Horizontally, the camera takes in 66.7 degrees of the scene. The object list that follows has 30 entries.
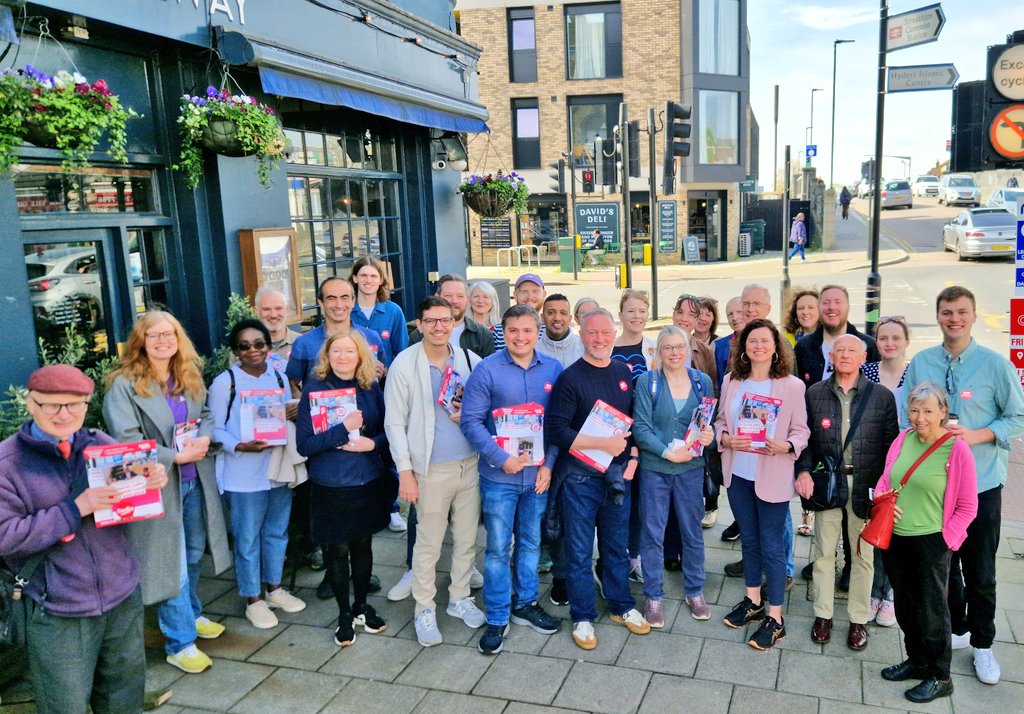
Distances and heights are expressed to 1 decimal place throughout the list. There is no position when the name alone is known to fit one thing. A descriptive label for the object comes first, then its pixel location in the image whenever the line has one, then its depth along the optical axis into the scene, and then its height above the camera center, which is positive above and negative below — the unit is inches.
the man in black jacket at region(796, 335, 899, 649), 177.3 -53.4
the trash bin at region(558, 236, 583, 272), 1136.9 -32.9
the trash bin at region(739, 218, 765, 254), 1295.5 -13.9
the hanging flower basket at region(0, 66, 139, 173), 176.7 +33.1
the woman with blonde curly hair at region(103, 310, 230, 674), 166.7 -43.4
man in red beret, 126.3 -49.3
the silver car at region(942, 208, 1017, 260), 920.3 -25.3
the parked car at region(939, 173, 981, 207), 1691.7 +49.4
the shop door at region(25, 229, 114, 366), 216.7 -9.9
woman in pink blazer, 182.1 -52.9
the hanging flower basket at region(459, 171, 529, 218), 394.9 +20.8
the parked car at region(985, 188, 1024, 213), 1160.6 +21.1
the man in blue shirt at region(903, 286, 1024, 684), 171.9 -48.7
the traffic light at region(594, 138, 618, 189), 629.3 +54.2
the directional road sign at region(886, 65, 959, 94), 347.3 +61.7
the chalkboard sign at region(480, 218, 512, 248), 1275.8 +2.4
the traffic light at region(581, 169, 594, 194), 917.6 +57.7
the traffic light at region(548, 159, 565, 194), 797.2 +54.2
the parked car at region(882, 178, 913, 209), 1813.5 +49.5
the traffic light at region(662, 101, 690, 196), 492.7 +62.6
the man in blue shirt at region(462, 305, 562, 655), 183.2 -57.3
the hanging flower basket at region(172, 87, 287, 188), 237.3 +36.2
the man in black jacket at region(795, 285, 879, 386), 220.5 -34.1
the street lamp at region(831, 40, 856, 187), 1728.6 +141.7
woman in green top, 159.3 -63.5
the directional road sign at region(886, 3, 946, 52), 366.3 +90.2
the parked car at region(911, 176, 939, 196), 2126.0 +79.5
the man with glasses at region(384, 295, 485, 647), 187.0 -51.0
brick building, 1143.6 +213.6
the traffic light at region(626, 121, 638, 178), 565.9 +61.5
